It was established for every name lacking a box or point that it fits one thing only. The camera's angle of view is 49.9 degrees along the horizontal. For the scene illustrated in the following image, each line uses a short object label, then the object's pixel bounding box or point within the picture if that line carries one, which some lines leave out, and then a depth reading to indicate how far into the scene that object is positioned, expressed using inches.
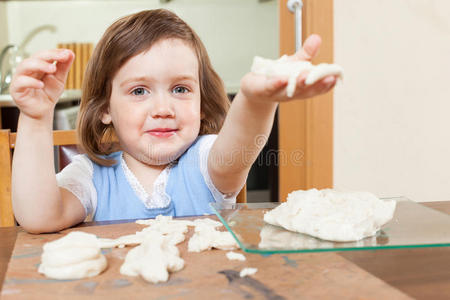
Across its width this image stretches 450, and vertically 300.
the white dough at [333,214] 25.1
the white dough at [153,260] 22.4
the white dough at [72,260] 23.2
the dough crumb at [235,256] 25.5
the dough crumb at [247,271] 23.2
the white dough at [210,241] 27.0
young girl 33.1
